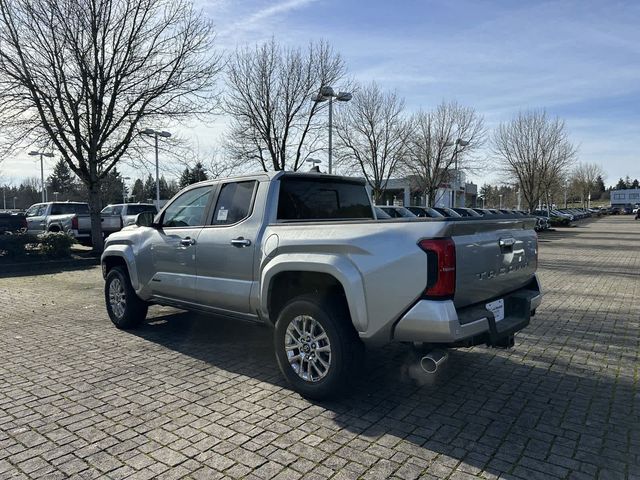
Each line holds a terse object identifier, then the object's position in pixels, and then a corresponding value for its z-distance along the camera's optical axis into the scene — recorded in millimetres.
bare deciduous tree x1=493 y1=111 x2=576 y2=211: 34594
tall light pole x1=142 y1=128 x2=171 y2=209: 15598
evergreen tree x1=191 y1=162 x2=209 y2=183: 42969
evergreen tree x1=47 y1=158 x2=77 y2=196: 68744
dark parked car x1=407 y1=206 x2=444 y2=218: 20409
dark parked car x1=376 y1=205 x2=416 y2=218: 18094
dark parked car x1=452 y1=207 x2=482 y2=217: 24531
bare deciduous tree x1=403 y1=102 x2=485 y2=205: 28812
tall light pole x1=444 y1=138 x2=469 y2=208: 28572
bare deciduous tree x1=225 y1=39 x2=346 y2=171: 20078
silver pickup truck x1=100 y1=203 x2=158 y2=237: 17297
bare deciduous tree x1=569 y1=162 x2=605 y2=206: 91012
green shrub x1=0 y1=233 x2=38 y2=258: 12969
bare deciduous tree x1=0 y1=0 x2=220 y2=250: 13445
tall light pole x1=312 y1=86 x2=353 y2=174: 17109
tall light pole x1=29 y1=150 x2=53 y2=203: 15709
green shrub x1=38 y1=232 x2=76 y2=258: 13750
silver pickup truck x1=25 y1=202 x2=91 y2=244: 16703
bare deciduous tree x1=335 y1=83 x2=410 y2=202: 26984
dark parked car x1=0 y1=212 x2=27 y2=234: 14539
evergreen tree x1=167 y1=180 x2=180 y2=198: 67375
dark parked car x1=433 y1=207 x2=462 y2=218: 21656
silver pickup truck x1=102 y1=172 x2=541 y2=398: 3383
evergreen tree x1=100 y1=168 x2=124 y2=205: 50331
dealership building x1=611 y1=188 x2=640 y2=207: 123250
